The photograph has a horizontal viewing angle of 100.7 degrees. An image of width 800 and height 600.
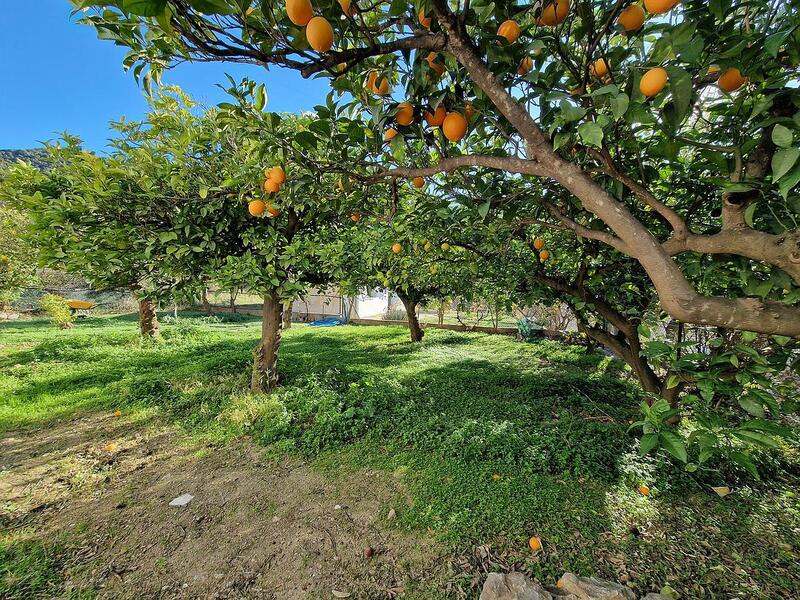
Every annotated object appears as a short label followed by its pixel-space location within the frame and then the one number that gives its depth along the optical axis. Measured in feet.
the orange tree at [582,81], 2.83
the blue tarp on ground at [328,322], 48.71
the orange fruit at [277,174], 5.47
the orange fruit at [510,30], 3.40
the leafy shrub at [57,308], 27.96
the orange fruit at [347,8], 2.97
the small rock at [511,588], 4.83
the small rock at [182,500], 7.60
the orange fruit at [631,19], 3.33
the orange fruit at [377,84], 4.10
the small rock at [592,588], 4.76
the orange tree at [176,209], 7.40
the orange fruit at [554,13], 3.39
